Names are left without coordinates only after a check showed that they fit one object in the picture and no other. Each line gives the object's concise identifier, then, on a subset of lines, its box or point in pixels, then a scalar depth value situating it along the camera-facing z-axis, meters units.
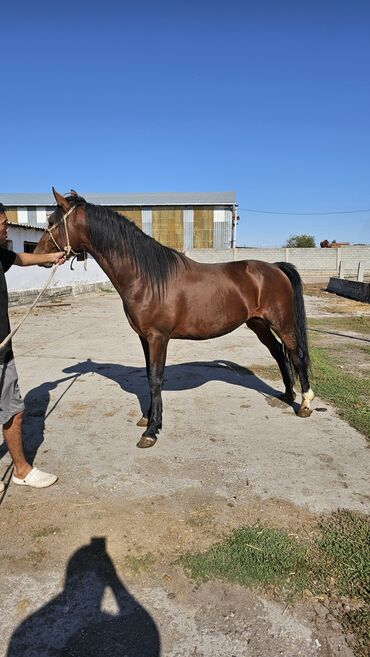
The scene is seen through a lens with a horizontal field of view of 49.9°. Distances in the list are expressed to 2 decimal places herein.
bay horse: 3.54
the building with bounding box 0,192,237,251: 38.84
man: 2.74
